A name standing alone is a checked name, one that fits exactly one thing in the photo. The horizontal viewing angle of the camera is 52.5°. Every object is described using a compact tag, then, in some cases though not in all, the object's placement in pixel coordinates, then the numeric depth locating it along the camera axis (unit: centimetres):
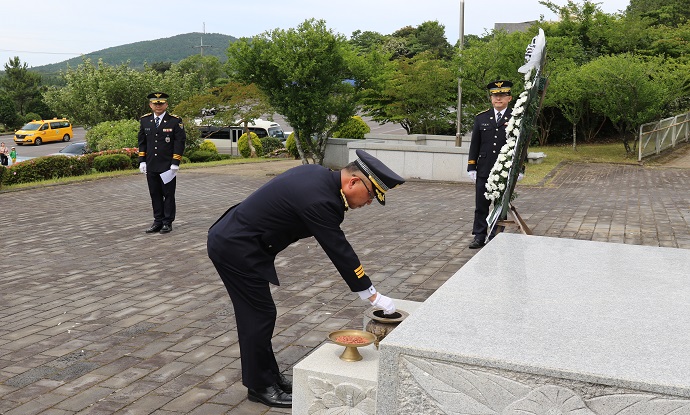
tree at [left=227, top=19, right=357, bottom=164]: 1664
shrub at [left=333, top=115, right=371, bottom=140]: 2214
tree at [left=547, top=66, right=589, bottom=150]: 2194
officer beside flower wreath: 859
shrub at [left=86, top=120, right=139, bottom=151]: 2641
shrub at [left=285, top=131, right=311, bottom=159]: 2317
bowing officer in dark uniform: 372
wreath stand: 820
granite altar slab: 282
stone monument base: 344
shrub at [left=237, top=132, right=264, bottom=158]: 2898
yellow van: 4231
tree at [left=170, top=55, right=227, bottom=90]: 7012
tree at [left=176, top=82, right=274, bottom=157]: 2652
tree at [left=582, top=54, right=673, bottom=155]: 2058
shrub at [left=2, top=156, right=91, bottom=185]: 1632
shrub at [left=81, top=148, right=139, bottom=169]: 2142
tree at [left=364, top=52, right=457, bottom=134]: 2297
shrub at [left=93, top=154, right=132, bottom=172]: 1967
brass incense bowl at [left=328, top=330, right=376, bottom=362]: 366
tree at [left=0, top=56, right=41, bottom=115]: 5728
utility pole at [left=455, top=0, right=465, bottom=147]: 1983
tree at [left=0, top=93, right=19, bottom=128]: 5309
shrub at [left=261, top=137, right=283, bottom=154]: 3009
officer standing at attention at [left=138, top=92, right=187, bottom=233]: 970
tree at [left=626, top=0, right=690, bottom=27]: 3495
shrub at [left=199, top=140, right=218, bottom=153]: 2884
